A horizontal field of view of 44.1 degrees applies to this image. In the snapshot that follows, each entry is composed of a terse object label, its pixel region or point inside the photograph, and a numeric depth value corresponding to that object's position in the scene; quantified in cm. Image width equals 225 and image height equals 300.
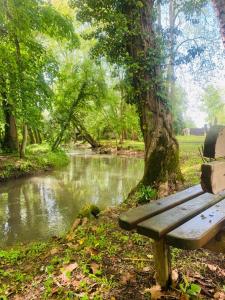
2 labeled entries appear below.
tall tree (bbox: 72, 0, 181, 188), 554
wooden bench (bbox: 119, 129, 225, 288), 175
